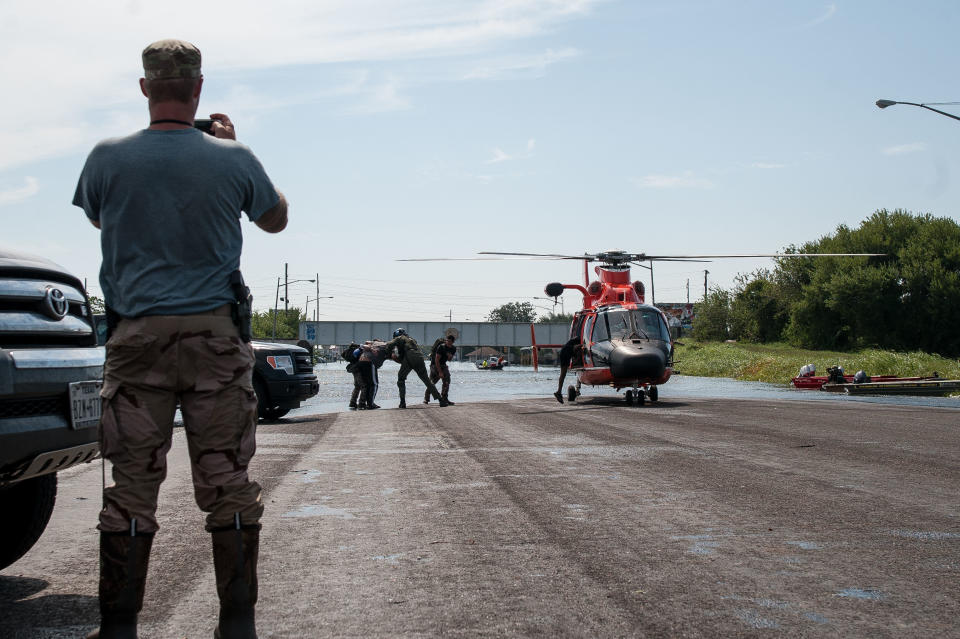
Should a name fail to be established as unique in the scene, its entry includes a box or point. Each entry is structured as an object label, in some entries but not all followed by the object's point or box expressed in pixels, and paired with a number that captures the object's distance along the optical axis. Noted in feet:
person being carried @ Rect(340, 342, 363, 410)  70.79
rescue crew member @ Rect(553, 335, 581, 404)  78.95
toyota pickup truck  11.55
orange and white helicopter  70.23
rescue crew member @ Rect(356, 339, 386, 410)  70.33
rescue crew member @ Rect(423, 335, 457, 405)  73.20
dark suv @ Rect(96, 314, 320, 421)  51.67
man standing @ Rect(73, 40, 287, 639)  10.10
